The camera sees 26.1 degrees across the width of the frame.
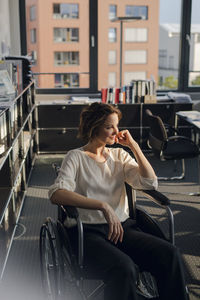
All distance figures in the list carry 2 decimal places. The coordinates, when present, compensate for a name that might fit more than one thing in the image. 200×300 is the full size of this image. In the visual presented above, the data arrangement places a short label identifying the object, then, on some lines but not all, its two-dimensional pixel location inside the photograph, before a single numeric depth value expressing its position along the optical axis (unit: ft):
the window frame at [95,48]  20.21
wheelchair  6.71
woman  6.53
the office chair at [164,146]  14.25
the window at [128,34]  158.30
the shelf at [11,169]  9.71
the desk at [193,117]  14.39
